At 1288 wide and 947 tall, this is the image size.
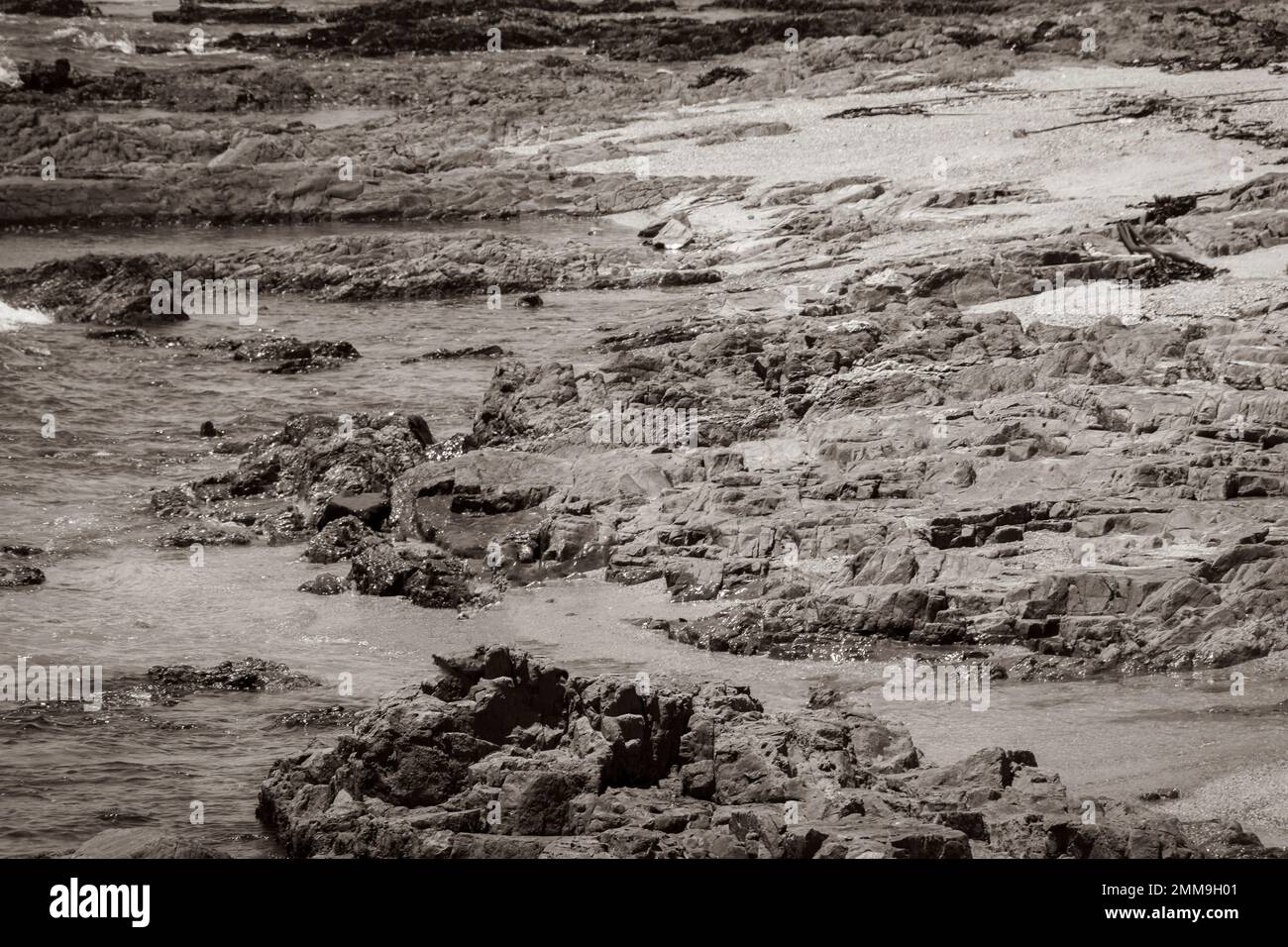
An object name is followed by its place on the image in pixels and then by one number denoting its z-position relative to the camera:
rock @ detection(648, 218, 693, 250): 33.22
